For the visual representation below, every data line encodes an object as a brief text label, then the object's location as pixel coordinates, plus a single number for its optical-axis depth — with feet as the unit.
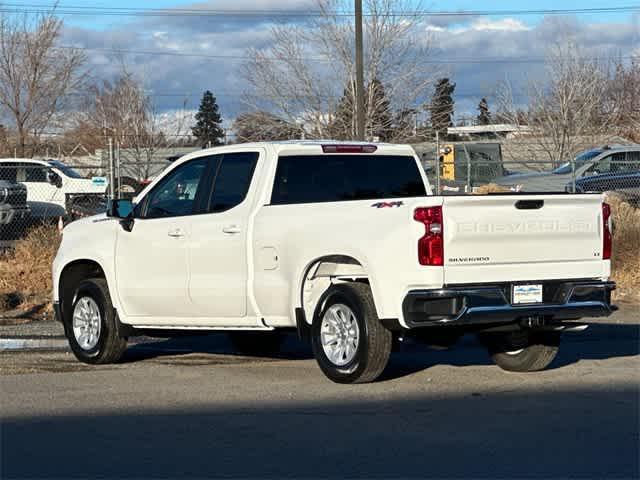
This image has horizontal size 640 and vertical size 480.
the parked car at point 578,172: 88.33
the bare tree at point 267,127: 128.16
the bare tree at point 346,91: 124.26
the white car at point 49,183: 95.76
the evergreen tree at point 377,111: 126.21
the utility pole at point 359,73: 91.45
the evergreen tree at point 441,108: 133.86
